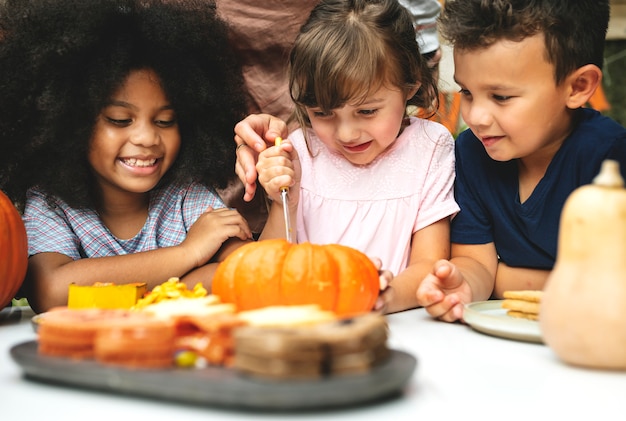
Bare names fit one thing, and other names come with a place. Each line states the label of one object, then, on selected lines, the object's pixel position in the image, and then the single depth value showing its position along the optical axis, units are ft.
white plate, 3.52
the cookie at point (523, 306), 3.75
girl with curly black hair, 5.44
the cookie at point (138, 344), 2.49
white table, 2.38
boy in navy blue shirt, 4.72
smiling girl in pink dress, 5.34
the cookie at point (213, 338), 2.54
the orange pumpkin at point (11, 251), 4.36
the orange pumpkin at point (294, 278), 3.59
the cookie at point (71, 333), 2.61
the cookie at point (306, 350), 2.25
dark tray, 2.24
